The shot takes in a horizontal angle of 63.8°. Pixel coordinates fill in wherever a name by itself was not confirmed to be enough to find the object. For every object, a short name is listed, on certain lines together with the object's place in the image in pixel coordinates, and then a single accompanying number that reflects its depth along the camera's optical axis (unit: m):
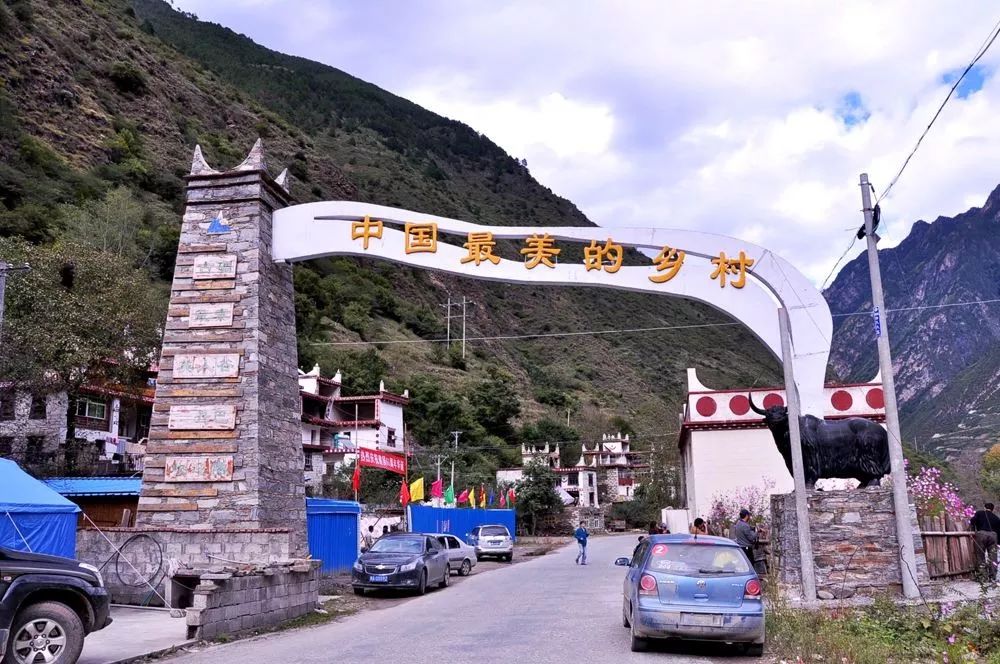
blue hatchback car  8.95
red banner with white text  23.17
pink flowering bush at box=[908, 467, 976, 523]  15.97
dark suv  7.46
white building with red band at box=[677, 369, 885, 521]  27.25
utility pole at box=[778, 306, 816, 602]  11.69
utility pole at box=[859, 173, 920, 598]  11.56
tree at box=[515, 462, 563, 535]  57.41
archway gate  13.59
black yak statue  12.70
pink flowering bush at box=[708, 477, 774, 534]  23.06
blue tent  12.34
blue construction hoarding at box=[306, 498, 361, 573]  19.05
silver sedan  22.94
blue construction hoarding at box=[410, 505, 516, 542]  29.95
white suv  32.16
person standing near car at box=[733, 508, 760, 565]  14.11
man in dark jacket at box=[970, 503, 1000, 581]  13.64
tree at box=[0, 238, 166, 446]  22.66
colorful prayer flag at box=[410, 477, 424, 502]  28.13
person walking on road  27.82
